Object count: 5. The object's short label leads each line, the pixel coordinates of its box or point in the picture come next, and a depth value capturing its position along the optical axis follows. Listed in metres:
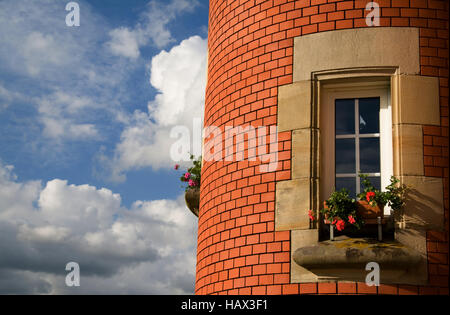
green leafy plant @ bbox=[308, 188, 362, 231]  6.38
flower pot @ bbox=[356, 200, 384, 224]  6.47
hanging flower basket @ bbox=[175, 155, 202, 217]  9.76
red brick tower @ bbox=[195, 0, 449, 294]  6.54
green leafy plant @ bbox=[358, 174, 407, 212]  6.37
